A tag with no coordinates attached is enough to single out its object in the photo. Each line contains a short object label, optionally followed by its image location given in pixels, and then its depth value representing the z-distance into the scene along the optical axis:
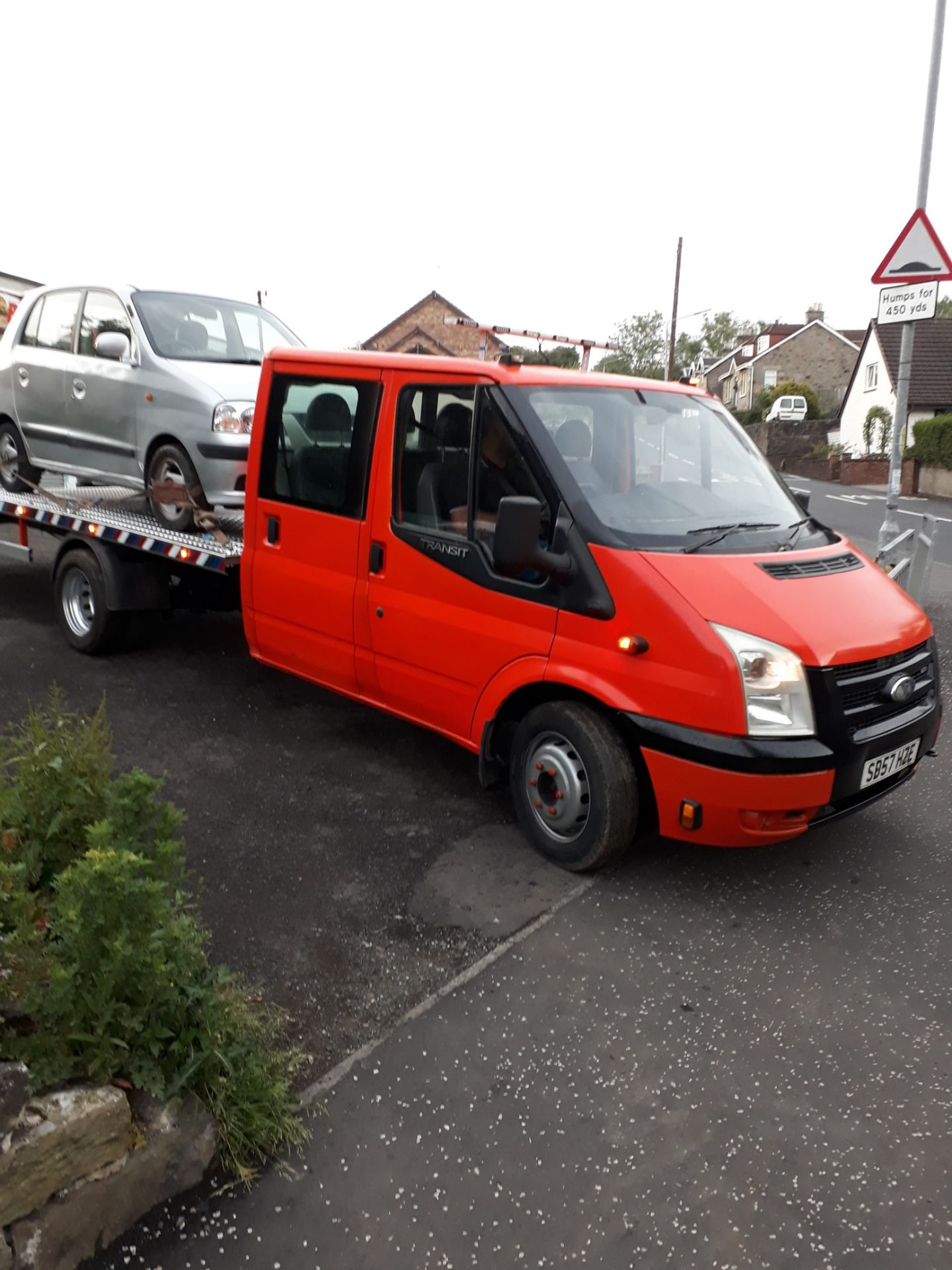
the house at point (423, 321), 62.12
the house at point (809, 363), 73.81
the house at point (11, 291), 25.25
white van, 59.06
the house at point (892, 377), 41.47
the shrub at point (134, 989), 2.71
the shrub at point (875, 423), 44.47
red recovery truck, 4.06
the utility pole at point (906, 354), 9.19
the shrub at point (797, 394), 63.56
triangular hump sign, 8.29
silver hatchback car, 6.79
